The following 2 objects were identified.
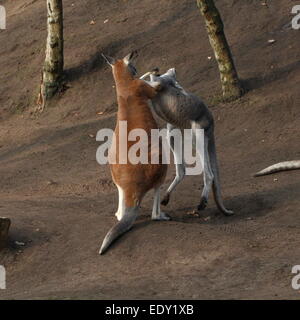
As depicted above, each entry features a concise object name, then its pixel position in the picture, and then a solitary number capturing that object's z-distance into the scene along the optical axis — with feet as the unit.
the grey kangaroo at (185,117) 34.01
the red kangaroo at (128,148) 32.12
